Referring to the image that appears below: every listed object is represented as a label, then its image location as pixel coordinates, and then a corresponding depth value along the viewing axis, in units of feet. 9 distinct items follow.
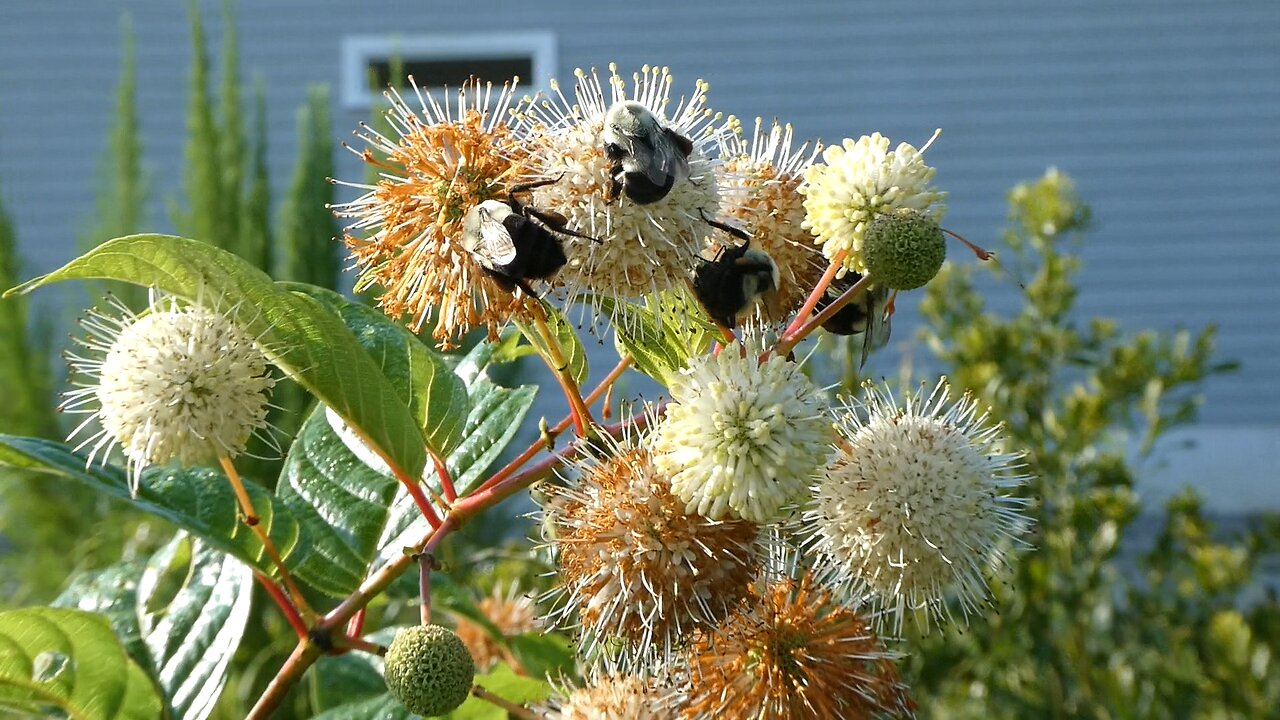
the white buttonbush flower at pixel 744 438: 1.20
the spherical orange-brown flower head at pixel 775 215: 1.28
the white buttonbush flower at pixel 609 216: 1.23
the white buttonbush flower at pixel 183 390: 1.22
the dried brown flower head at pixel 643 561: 1.23
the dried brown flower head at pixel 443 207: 1.25
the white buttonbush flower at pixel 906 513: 1.26
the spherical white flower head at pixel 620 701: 1.26
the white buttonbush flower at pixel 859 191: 1.25
